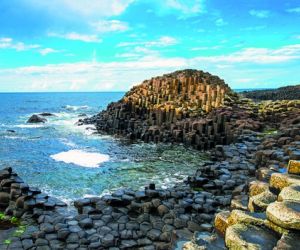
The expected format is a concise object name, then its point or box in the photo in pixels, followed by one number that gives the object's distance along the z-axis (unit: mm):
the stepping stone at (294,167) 7455
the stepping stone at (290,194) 5771
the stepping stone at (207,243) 5797
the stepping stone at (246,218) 5699
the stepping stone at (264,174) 10573
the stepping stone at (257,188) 8283
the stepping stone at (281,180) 6841
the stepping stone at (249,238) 4945
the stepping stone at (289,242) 4648
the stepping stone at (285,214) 4887
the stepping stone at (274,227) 5129
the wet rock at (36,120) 55131
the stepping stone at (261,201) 6639
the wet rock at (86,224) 11188
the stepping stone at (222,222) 6518
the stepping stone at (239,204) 7809
